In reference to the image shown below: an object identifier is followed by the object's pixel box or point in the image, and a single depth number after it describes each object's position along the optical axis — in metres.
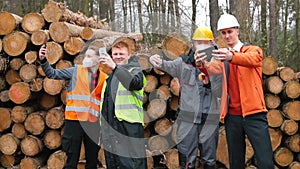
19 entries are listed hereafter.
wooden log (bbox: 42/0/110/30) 5.31
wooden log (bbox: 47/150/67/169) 5.17
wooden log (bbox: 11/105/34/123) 5.21
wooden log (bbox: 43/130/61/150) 5.26
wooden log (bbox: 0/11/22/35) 5.19
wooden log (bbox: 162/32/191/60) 5.05
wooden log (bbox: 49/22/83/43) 5.16
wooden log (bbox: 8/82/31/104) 5.14
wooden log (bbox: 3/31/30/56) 5.14
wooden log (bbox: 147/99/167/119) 5.21
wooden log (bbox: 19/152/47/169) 5.20
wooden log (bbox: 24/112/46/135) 5.18
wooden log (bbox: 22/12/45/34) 5.24
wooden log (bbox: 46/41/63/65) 5.12
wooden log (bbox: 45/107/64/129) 5.19
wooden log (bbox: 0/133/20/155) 5.20
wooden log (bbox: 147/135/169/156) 5.32
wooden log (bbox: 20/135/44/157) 5.18
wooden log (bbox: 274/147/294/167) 5.16
